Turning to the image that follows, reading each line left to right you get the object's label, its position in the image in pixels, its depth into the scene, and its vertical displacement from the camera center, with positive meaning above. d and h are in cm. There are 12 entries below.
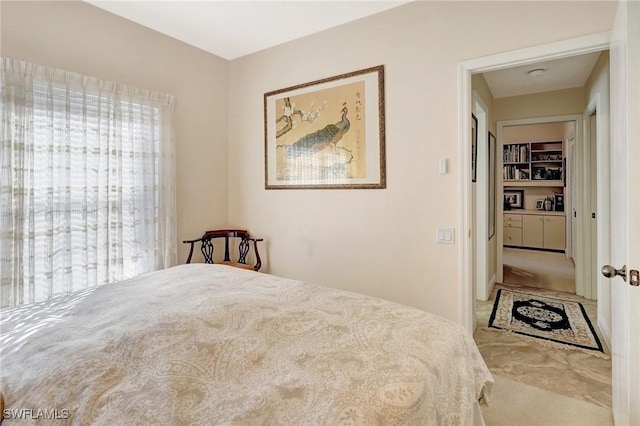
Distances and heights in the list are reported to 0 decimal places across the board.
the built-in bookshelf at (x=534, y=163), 666 +102
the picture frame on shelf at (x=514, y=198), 720 +31
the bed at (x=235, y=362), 80 -45
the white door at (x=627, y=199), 131 +5
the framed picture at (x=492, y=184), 413 +38
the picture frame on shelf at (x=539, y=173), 680 +82
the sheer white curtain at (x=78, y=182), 203 +23
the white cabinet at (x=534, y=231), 662 -40
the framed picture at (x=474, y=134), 320 +81
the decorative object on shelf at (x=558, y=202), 668 +20
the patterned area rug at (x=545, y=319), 285 -107
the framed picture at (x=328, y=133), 261 +70
